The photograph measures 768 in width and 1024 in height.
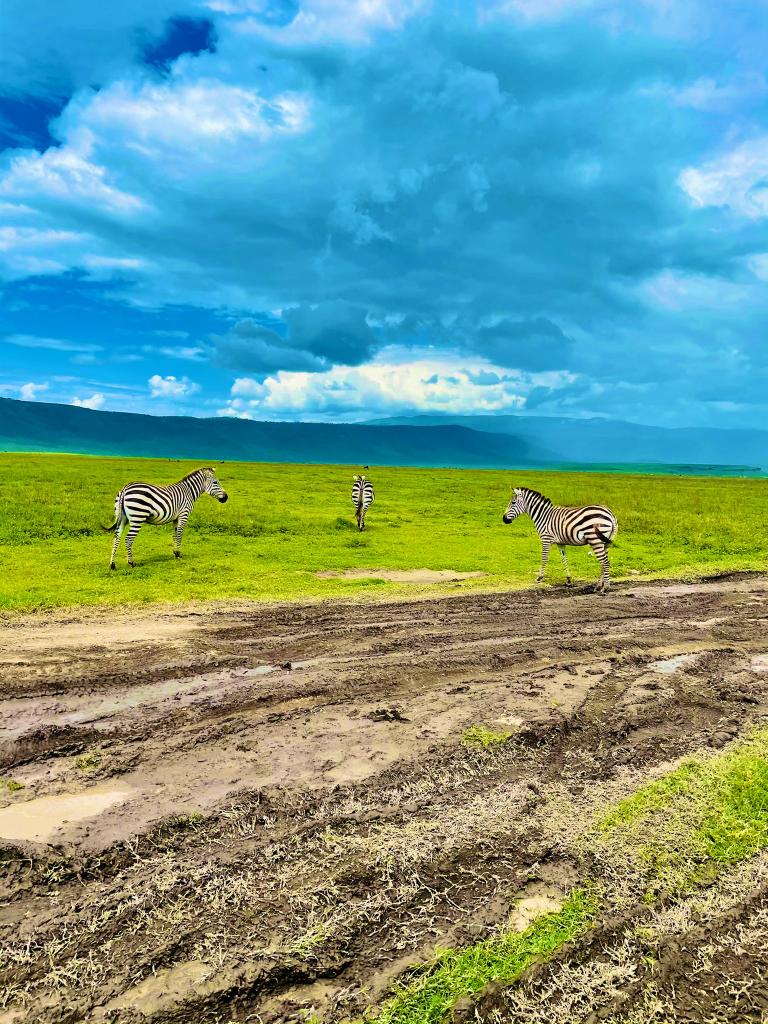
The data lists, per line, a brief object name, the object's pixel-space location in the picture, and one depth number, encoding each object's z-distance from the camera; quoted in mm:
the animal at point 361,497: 27141
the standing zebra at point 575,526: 16812
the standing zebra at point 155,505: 18172
